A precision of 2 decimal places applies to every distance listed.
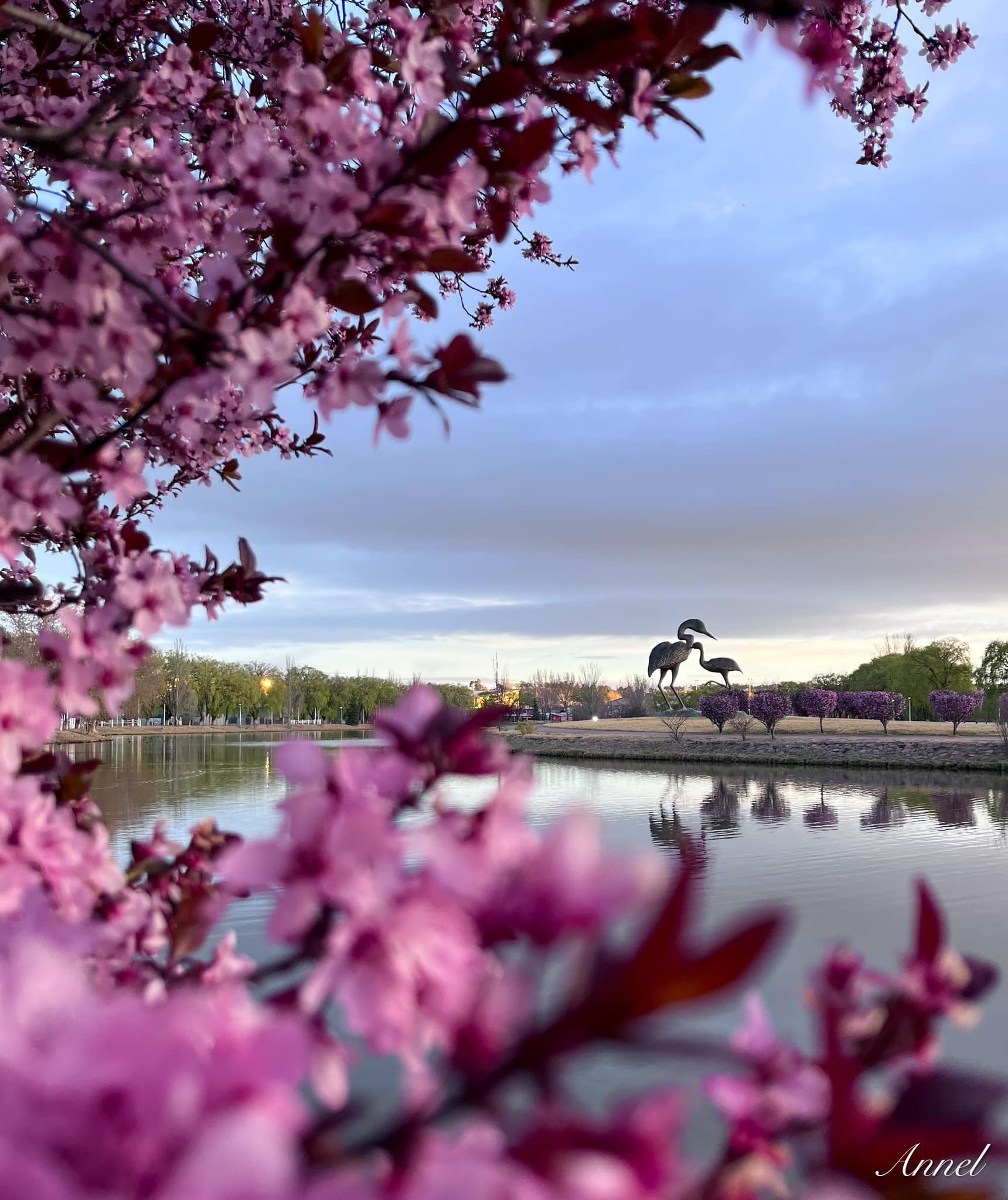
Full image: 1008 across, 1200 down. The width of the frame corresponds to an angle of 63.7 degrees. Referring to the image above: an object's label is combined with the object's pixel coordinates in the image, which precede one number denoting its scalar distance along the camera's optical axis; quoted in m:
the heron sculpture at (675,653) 26.62
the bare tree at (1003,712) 19.64
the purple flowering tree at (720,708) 25.77
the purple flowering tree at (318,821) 0.41
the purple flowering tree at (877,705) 26.27
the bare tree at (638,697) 39.72
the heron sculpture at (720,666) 27.39
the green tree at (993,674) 43.22
